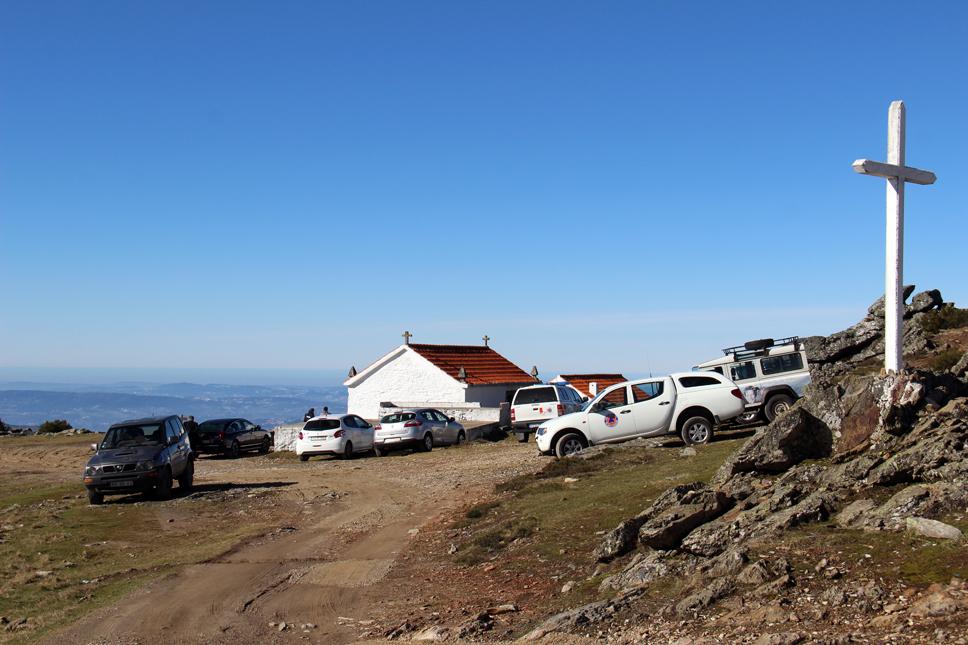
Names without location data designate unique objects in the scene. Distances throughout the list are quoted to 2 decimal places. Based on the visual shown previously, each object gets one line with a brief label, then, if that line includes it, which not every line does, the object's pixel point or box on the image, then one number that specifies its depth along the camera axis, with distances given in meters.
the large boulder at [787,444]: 11.67
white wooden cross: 12.45
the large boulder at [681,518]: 10.03
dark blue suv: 21.00
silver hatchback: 32.06
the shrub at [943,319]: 27.49
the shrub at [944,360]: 20.24
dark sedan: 36.28
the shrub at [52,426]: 53.94
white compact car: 31.59
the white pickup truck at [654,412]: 22.36
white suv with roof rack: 23.86
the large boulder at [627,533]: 10.68
